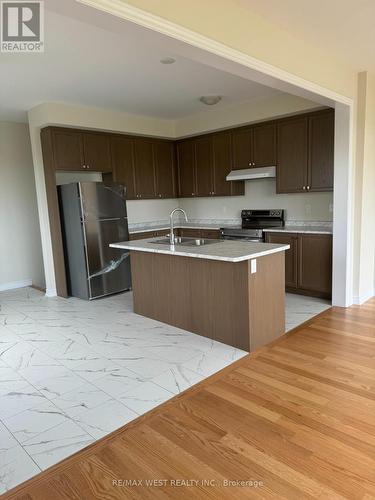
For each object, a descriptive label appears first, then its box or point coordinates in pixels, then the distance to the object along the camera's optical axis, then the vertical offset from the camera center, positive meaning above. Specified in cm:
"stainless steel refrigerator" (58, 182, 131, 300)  484 -45
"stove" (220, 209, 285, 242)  496 -44
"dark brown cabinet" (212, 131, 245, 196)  554 +49
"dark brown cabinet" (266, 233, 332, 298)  436 -87
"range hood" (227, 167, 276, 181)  496 +32
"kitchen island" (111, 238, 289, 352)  309 -85
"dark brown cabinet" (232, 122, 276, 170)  496 +71
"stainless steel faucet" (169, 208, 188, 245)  384 -44
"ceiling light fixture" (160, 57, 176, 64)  326 +128
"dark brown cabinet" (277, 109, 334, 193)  443 +52
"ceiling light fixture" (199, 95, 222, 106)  444 +123
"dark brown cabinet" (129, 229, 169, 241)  554 -54
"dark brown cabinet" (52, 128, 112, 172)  484 +75
